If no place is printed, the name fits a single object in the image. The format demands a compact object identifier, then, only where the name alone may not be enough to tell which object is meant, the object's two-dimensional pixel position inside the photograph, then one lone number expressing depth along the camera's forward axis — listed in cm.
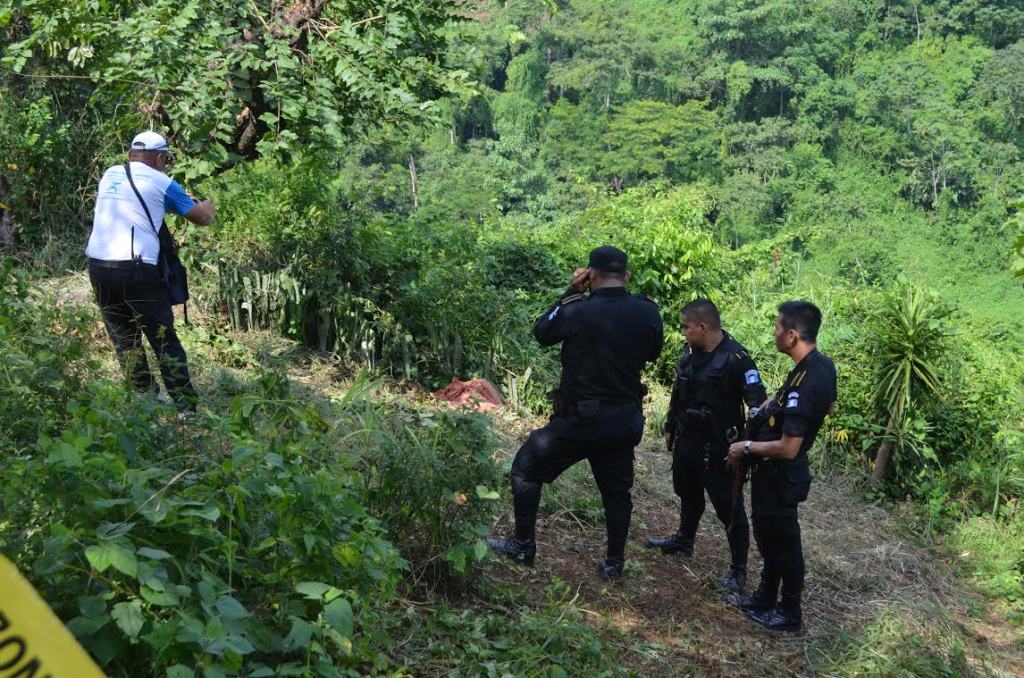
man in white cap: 473
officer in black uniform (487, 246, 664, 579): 453
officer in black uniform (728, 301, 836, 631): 446
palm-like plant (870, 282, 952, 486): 789
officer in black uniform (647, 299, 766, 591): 491
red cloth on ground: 730
